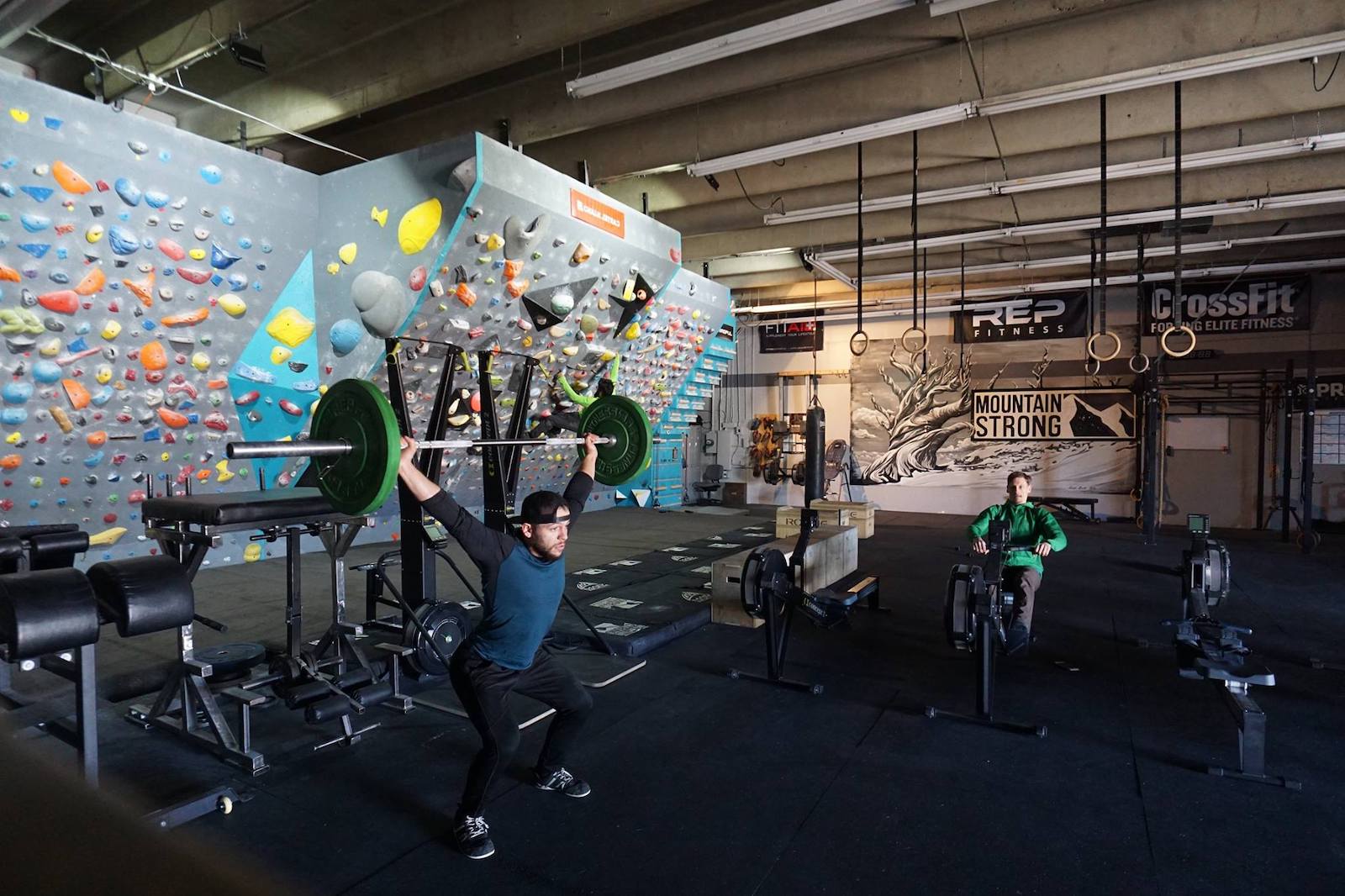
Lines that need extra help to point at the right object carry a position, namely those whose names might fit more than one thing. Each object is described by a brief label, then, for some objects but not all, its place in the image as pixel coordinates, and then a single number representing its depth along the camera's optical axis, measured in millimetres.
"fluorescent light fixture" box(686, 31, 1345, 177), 3498
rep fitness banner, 9211
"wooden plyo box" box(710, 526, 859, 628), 4242
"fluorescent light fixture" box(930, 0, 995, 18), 3178
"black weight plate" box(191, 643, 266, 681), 2789
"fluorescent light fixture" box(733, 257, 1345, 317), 7613
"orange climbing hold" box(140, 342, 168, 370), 4168
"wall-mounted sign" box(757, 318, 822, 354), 11125
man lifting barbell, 1928
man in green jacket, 3410
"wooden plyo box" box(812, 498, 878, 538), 7941
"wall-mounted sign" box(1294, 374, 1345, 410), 8234
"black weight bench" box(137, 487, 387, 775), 2398
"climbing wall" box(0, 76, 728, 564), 3498
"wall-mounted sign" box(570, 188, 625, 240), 5043
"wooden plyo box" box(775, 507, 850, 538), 7195
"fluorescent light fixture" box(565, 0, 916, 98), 3197
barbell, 1883
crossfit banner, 8328
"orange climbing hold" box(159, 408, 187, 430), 4475
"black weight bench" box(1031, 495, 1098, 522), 9211
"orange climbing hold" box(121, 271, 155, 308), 3871
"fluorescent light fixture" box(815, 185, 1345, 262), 5641
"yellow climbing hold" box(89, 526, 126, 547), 4691
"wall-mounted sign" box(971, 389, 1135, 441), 9281
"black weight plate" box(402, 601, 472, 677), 2912
